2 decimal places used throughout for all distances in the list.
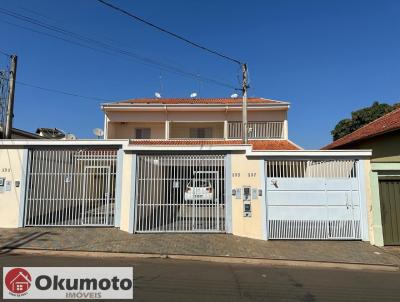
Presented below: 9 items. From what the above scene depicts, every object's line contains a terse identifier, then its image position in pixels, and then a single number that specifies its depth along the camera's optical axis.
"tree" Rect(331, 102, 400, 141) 30.27
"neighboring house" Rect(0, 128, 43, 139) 14.50
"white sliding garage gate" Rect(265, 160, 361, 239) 9.99
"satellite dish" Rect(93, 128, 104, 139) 14.41
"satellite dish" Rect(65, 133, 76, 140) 12.43
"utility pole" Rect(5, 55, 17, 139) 12.19
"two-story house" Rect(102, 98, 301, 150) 20.73
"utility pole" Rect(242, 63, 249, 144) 12.93
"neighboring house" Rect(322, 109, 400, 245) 9.61
